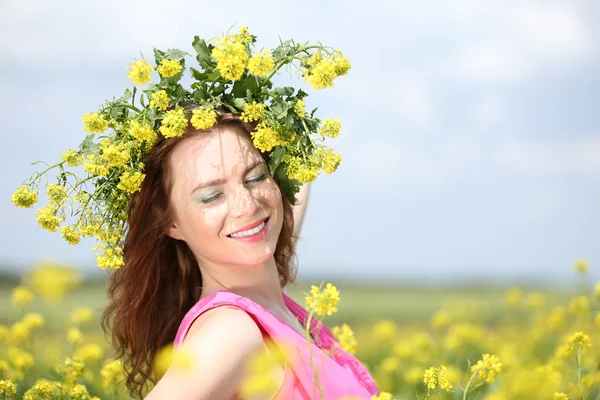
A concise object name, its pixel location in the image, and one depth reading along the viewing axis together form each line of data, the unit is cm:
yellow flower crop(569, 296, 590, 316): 377
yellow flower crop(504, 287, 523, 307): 564
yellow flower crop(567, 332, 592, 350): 283
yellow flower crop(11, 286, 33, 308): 438
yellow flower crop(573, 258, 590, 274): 399
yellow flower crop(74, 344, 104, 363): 374
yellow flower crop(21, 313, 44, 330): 400
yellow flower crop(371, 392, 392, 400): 192
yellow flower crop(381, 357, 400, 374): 466
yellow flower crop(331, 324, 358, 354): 315
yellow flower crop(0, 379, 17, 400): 287
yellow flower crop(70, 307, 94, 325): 379
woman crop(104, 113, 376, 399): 214
